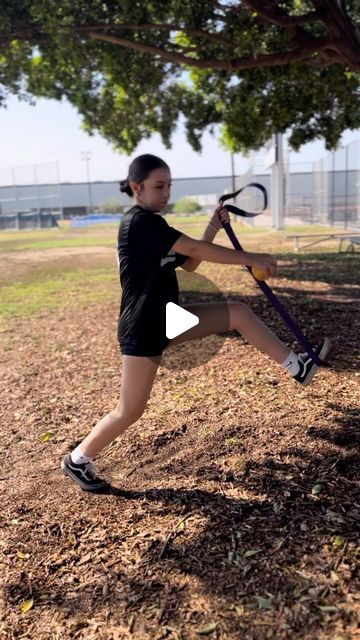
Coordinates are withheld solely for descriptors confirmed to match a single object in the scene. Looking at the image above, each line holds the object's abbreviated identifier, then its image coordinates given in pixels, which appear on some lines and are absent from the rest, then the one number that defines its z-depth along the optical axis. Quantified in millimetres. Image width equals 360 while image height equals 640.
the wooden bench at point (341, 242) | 15375
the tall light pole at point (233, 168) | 54478
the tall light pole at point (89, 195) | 78688
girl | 2875
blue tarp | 52938
